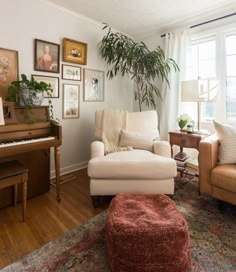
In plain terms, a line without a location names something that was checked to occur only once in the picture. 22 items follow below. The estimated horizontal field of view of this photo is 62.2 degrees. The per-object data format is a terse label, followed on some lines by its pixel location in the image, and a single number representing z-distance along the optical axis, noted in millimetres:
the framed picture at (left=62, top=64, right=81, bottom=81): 2751
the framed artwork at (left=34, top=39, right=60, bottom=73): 2457
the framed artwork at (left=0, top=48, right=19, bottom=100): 2176
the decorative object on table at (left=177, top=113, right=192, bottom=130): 2623
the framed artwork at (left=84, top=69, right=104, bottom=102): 3035
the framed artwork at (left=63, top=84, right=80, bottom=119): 2803
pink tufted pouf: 1111
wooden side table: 2369
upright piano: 1802
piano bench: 1609
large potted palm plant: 2922
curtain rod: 2530
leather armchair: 1708
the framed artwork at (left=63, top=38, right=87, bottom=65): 2705
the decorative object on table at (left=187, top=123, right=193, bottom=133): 2566
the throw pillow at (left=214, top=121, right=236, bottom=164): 1899
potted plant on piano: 2045
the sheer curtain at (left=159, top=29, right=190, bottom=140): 2946
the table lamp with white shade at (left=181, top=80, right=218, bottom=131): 2418
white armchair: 1869
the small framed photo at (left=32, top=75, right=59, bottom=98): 2515
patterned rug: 1262
